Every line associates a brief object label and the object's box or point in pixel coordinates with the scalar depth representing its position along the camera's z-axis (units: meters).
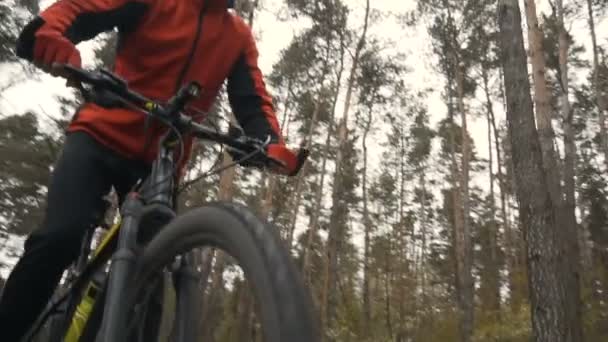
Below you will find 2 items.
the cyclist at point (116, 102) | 1.57
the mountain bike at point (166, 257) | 0.94
